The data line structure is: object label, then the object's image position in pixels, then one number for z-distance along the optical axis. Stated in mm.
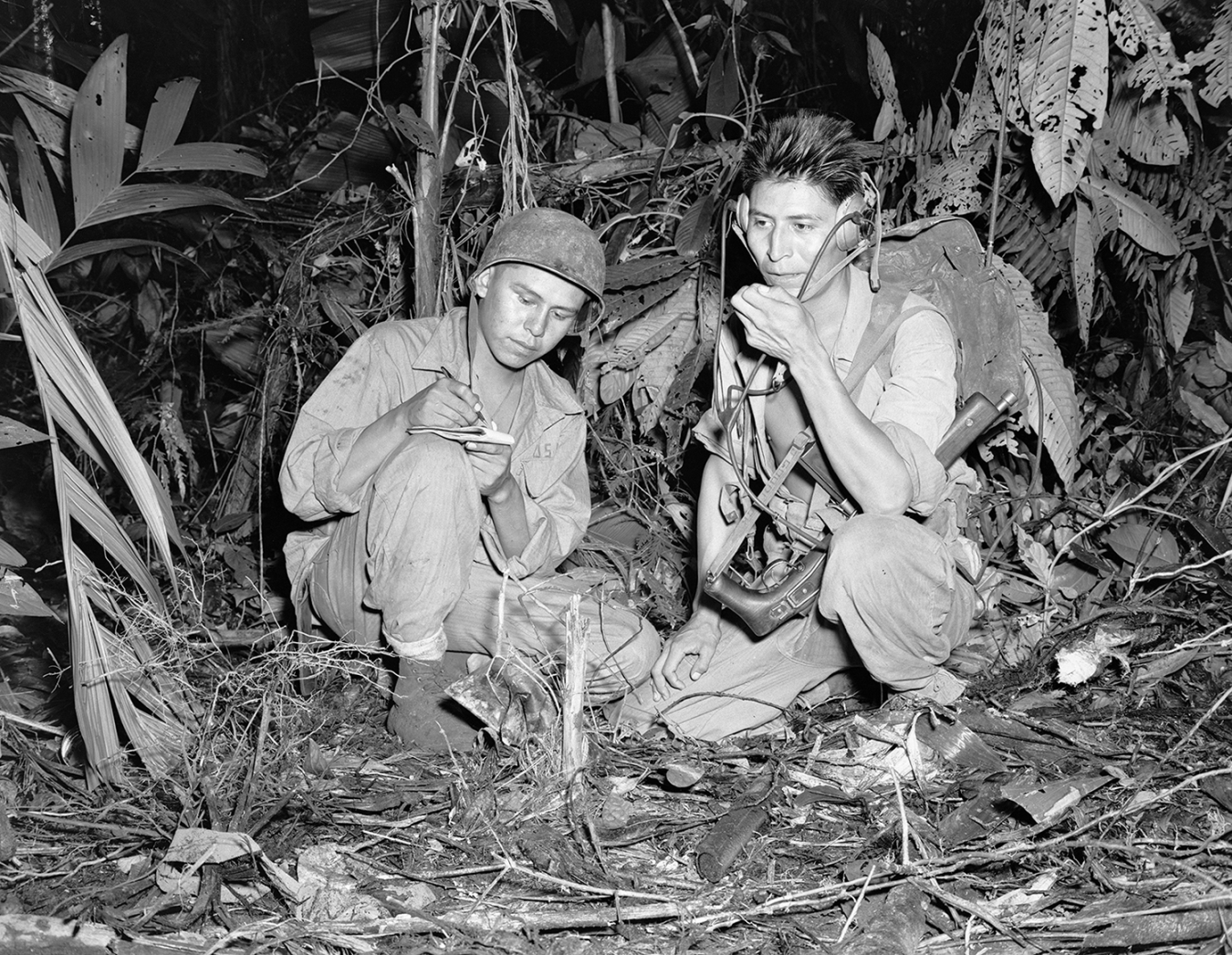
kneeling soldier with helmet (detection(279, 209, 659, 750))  2828
